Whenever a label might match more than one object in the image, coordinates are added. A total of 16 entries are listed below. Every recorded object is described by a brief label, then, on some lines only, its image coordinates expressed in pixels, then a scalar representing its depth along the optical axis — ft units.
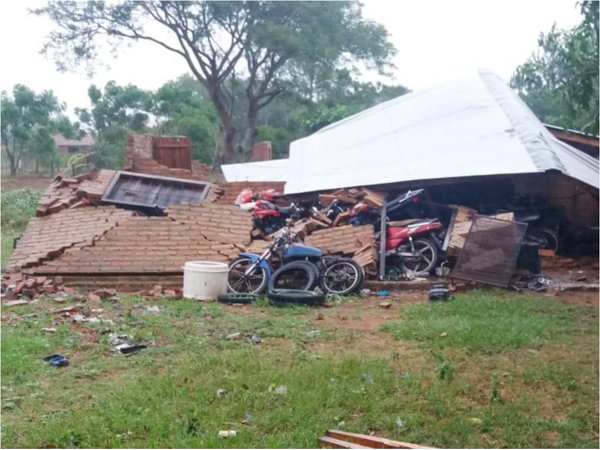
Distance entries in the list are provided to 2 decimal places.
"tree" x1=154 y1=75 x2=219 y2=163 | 74.84
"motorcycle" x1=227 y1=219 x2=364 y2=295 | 29.17
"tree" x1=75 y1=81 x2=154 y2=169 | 71.46
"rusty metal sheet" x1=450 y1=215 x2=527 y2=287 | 29.81
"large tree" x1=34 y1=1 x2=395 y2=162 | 70.44
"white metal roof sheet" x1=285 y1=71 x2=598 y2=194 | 35.50
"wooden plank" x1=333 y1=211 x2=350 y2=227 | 34.96
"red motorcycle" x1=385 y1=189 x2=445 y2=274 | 32.35
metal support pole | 31.59
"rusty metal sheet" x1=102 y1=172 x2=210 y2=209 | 38.58
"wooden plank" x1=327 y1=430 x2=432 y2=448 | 11.80
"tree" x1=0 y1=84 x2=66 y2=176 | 63.16
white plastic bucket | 27.35
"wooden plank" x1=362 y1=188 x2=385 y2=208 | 35.17
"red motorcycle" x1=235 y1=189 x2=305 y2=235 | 36.17
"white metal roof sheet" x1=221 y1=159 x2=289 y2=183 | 49.39
